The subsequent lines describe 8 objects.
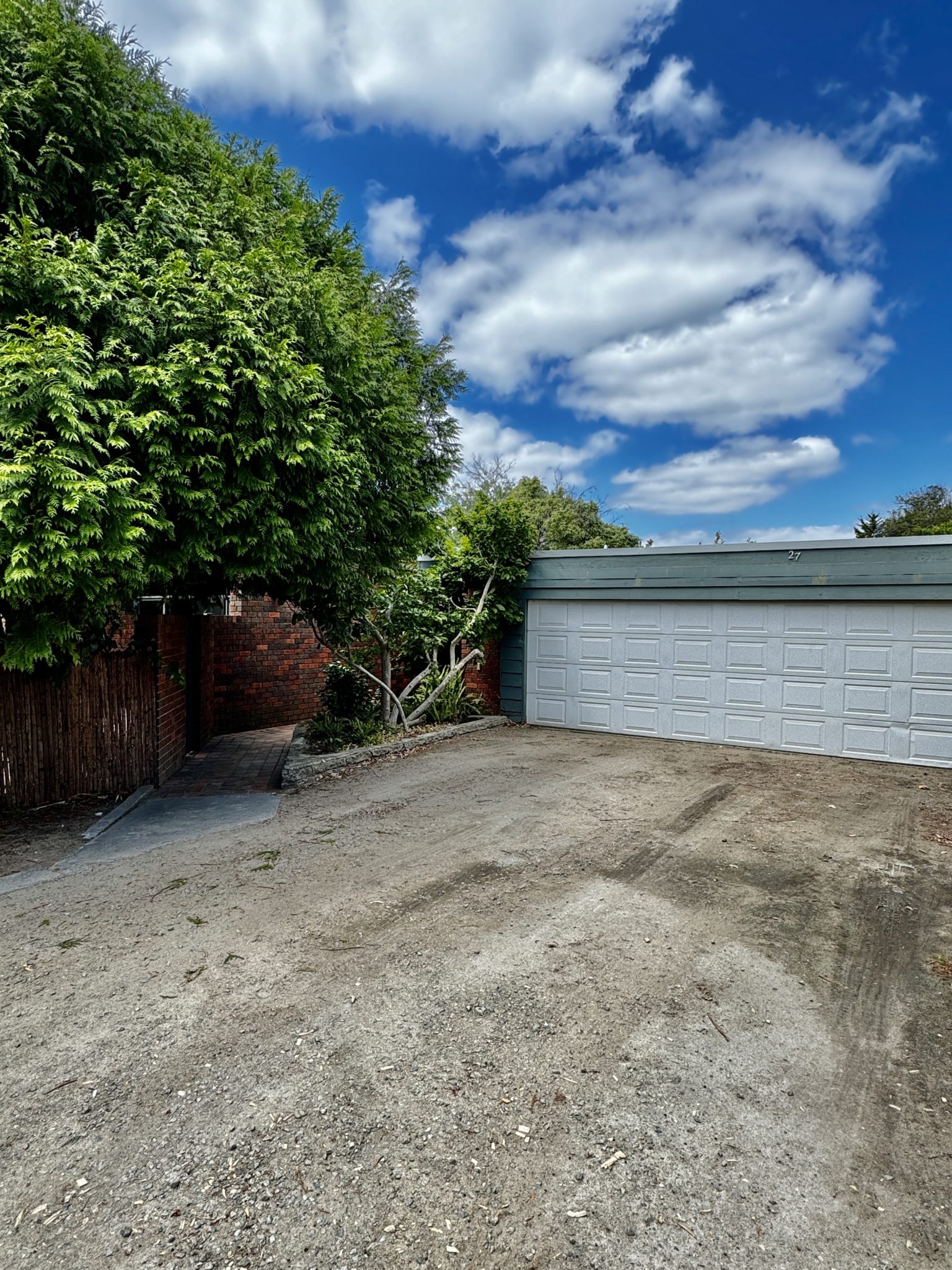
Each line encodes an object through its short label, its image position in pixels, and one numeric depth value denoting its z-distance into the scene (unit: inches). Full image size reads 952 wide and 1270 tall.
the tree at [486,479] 991.0
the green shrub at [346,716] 310.7
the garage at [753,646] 299.6
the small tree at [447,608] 323.0
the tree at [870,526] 1251.2
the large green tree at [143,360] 156.8
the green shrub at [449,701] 363.6
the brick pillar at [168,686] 253.1
